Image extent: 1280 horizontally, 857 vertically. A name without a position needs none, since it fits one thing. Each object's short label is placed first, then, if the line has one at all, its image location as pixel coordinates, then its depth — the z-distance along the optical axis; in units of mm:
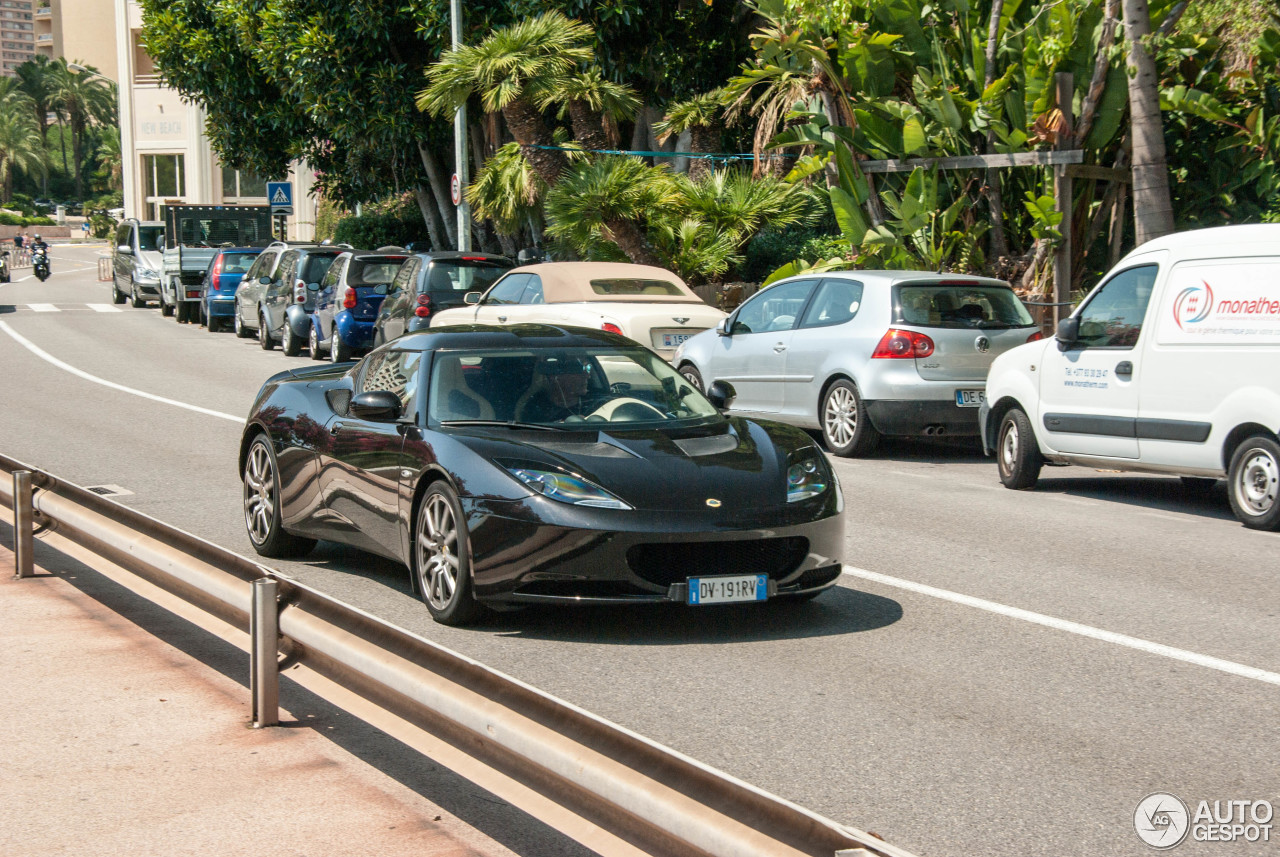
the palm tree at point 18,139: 127938
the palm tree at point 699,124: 27766
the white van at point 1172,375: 9648
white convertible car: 16406
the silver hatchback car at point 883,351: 13094
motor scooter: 58344
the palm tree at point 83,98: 127438
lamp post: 29922
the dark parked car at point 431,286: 20109
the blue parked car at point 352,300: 23016
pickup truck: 35750
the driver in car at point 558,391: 7336
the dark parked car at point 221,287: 31938
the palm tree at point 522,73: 27406
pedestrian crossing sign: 39344
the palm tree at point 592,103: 27266
